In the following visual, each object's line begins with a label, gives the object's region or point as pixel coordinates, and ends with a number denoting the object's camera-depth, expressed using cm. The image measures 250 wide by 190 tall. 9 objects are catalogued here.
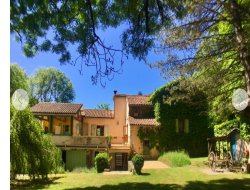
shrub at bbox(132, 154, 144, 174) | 899
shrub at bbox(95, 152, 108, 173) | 1098
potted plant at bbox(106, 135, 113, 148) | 1352
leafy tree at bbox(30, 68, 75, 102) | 1633
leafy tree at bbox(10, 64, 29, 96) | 1738
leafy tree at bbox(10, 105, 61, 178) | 742
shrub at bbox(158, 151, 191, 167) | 1063
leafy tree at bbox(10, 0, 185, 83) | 429
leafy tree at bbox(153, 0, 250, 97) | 607
